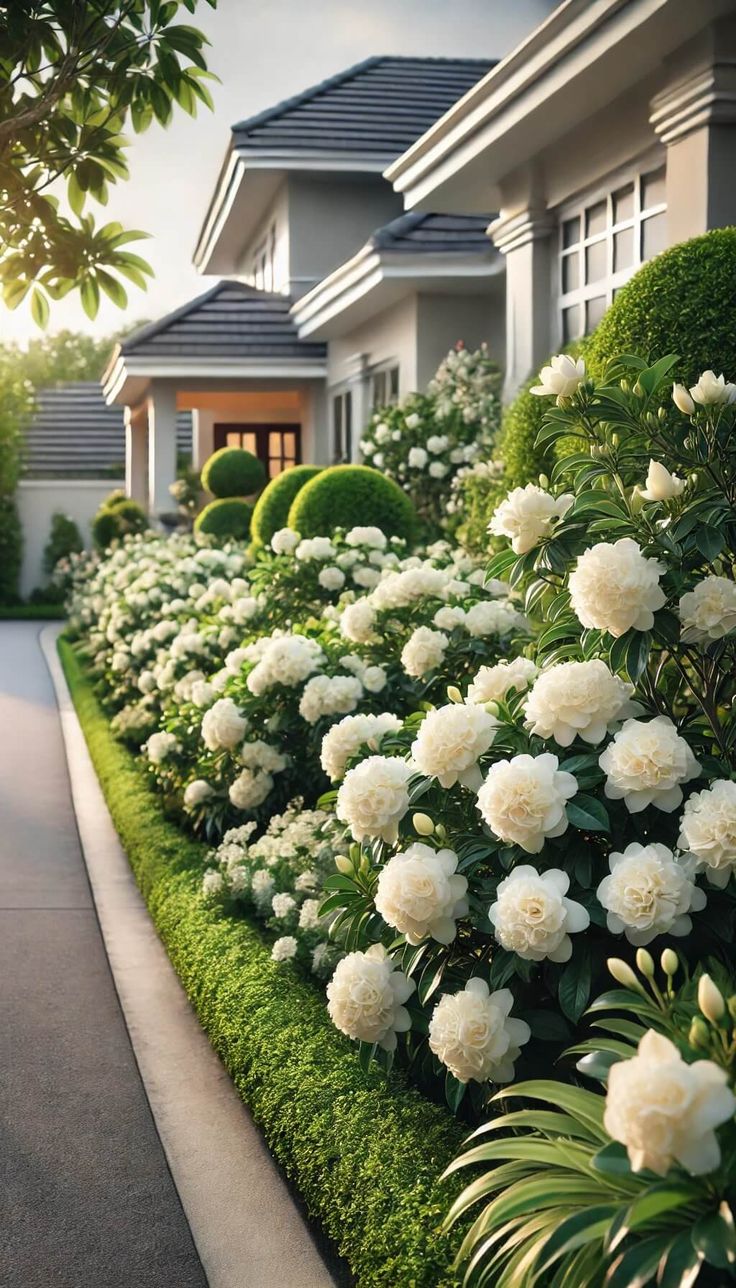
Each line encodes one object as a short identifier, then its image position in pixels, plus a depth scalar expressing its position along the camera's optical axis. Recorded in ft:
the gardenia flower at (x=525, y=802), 10.64
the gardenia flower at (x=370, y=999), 11.69
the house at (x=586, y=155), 26.16
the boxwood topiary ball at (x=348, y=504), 40.19
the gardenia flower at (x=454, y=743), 11.62
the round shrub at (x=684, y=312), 20.99
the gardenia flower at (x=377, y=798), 11.91
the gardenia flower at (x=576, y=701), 11.29
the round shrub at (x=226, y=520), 64.25
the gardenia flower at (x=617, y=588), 11.05
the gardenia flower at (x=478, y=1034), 10.65
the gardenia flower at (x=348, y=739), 14.88
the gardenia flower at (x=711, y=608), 11.52
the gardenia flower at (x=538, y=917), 10.25
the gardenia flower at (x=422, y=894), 10.94
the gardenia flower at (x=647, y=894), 10.21
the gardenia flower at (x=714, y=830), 10.30
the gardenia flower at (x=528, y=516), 12.75
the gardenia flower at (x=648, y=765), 10.82
